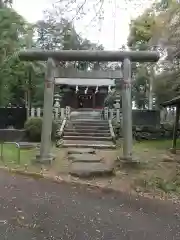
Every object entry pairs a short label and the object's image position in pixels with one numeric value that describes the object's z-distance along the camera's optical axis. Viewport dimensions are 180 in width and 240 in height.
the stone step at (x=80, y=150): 6.33
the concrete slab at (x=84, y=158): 5.38
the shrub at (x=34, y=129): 8.32
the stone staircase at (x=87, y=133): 7.66
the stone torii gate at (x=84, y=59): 5.19
